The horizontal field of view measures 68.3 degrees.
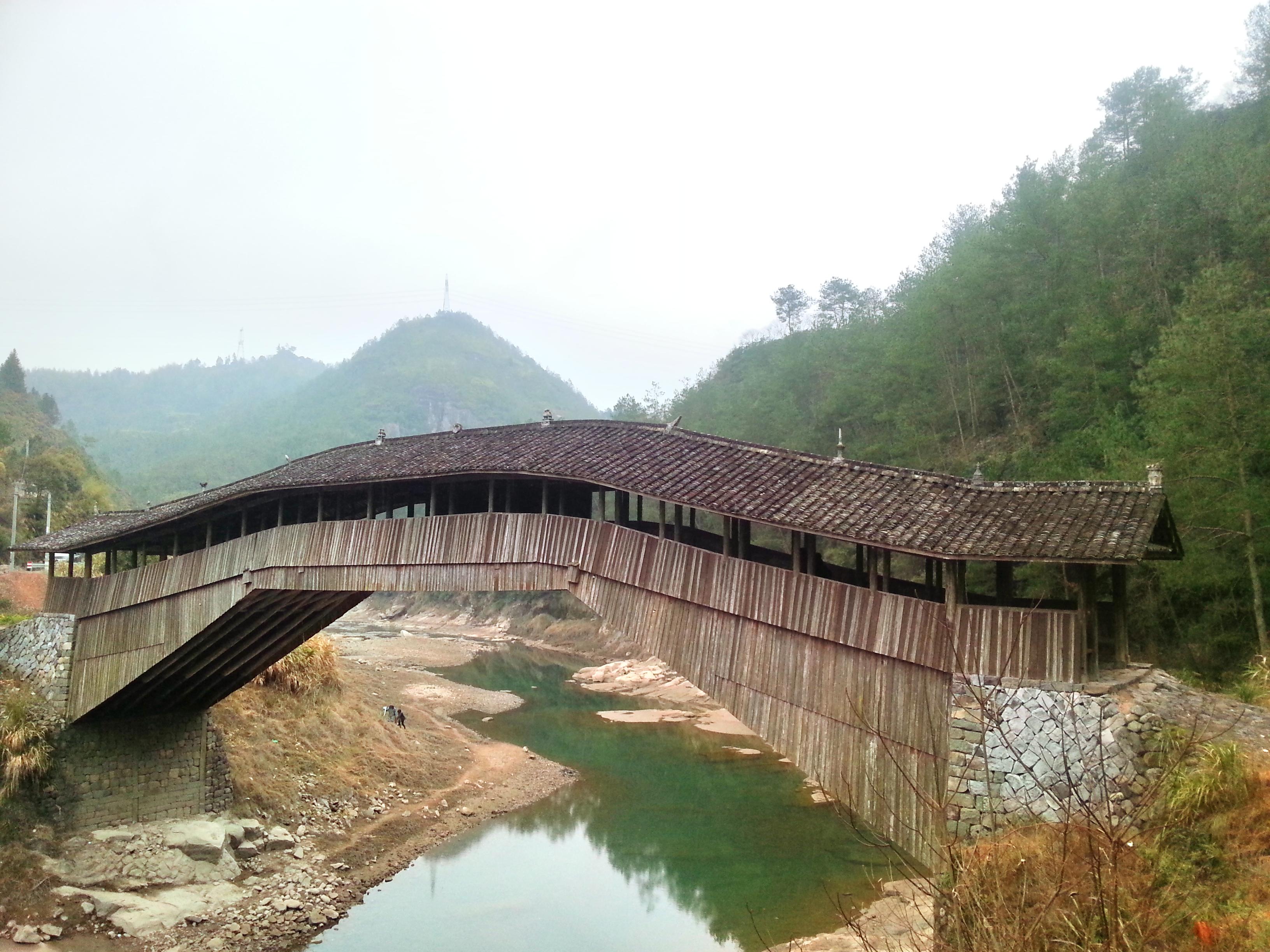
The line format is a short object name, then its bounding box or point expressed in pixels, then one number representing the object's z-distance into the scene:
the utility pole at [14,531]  32.38
